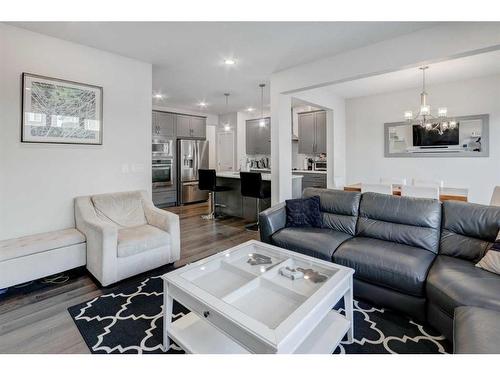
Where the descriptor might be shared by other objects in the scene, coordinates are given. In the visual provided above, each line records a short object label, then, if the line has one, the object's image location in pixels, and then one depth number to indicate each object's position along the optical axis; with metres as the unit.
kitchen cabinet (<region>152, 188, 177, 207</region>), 6.56
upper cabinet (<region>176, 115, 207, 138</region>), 7.08
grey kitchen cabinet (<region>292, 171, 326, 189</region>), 6.43
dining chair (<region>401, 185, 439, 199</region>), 3.38
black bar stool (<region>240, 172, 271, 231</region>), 4.61
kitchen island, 5.10
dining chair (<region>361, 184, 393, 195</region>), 3.81
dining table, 3.49
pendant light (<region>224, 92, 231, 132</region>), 5.84
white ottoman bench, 2.41
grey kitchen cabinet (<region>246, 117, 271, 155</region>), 7.38
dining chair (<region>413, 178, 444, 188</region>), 4.10
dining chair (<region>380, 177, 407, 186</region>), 4.56
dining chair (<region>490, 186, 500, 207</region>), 2.77
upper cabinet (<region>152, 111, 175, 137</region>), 6.56
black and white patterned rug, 1.75
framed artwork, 2.86
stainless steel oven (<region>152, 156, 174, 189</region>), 6.49
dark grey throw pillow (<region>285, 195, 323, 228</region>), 3.12
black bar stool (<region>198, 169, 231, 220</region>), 5.40
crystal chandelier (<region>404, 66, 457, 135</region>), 4.24
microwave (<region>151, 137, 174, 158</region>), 6.51
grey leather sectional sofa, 1.75
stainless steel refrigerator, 7.02
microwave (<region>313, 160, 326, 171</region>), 6.80
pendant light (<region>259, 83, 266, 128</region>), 6.52
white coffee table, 1.30
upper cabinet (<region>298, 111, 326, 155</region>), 6.49
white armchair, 2.57
